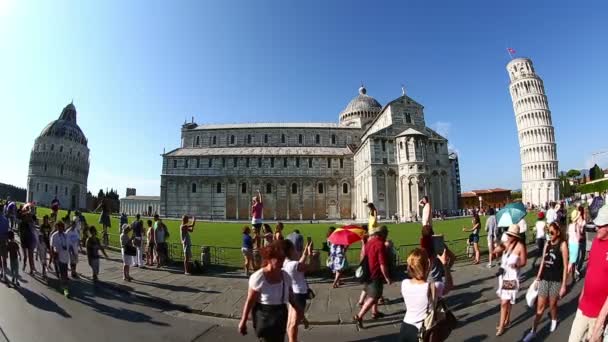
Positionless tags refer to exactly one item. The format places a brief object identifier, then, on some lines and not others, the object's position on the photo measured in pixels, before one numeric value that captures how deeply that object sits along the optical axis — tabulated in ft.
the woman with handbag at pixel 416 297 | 11.04
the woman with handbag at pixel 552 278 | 16.98
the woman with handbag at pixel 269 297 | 12.22
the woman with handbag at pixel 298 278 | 17.51
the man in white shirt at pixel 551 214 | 40.09
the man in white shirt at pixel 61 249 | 30.17
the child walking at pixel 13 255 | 31.04
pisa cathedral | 141.28
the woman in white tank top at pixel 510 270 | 16.92
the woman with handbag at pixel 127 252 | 32.07
